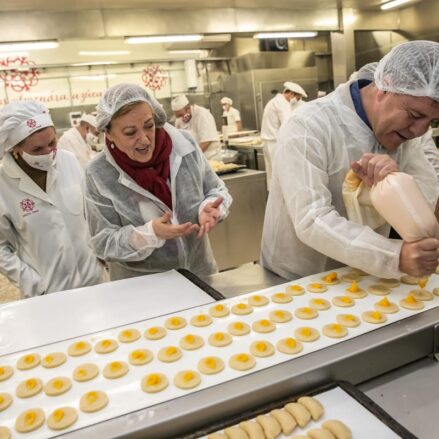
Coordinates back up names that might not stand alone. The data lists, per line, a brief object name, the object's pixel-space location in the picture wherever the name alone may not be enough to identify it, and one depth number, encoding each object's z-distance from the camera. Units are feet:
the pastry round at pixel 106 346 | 3.35
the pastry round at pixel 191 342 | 3.33
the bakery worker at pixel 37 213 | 5.91
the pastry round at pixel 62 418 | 2.62
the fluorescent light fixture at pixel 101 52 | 22.62
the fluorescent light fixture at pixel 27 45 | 13.76
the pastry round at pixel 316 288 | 4.11
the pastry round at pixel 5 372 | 3.14
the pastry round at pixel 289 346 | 3.17
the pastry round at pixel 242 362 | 3.04
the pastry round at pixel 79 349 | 3.35
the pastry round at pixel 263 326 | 3.48
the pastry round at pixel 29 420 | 2.62
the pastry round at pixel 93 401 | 2.73
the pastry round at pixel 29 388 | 2.93
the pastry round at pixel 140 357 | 3.18
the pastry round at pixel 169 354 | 3.21
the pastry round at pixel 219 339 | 3.34
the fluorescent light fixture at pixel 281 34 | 17.26
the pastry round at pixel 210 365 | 3.03
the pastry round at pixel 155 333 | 3.51
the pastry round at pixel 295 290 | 4.07
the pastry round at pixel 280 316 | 3.62
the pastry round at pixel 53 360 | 3.22
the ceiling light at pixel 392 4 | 18.30
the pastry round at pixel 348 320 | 3.45
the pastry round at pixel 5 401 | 2.82
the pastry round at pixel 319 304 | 3.78
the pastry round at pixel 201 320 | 3.64
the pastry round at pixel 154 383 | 2.88
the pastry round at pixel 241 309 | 3.76
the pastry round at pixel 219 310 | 3.76
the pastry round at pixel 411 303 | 3.67
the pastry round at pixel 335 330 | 3.33
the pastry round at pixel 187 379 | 2.89
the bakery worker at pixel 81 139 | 14.60
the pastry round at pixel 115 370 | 3.04
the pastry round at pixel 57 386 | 2.92
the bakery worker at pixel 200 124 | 16.46
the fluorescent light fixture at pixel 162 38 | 15.36
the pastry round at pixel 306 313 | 3.64
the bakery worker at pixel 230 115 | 23.53
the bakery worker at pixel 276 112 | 17.23
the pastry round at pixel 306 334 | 3.30
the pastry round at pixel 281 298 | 3.92
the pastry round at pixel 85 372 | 3.04
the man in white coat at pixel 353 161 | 3.86
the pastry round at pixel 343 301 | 3.78
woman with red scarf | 4.99
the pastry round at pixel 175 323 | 3.65
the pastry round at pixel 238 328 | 3.47
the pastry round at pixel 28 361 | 3.24
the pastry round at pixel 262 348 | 3.16
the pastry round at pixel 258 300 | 3.89
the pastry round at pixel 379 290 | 3.97
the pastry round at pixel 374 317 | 3.48
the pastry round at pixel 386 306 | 3.63
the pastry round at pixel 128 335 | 3.49
